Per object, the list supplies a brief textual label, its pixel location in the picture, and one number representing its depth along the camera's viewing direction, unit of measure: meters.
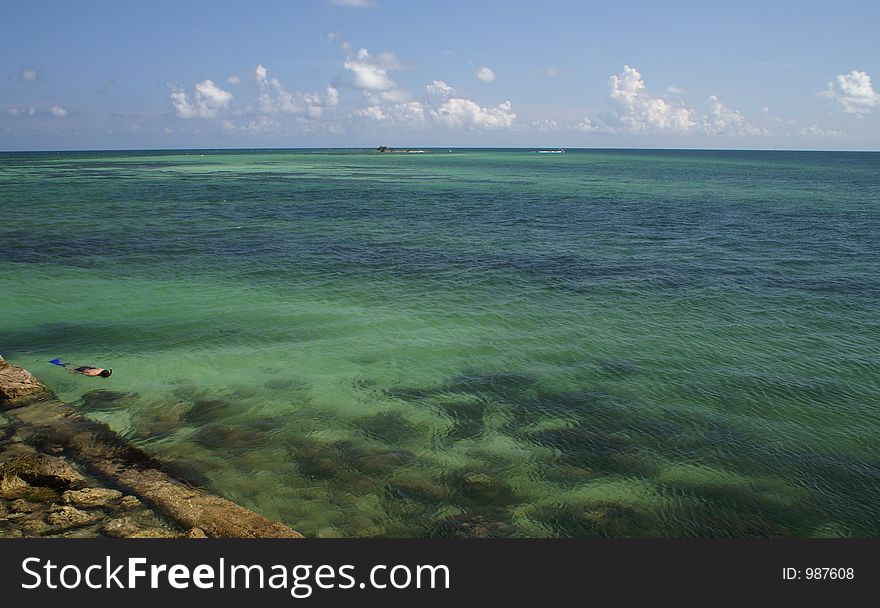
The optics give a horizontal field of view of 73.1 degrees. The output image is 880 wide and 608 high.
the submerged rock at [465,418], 13.32
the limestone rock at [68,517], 8.88
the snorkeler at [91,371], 15.67
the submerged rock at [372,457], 11.85
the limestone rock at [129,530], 8.73
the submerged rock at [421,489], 10.95
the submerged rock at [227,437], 12.61
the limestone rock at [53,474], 10.10
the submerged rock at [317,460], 11.69
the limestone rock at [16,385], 13.64
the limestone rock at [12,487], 9.61
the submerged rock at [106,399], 14.15
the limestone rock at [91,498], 9.52
